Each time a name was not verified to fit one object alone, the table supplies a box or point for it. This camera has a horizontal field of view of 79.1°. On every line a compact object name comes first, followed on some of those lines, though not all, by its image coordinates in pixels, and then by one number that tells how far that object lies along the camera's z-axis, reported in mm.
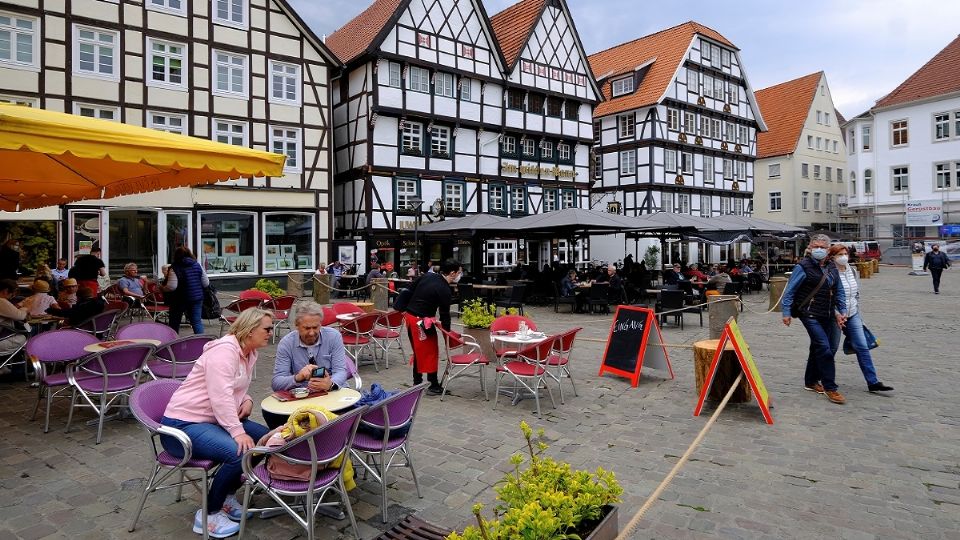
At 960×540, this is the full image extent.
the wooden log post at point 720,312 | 10781
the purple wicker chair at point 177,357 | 6129
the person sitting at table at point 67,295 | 8742
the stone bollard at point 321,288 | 18250
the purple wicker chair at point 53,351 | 5816
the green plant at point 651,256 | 33750
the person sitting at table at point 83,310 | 7922
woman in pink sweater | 3676
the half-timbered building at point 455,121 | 23953
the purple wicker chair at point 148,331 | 6527
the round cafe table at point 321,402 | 4023
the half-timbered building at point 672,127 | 34062
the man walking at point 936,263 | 20469
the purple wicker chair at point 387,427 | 3930
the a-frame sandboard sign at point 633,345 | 8047
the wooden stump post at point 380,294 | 15695
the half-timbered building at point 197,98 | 18031
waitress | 6906
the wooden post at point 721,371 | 6781
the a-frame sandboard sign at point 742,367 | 6223
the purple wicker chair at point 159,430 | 3551
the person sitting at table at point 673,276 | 16625
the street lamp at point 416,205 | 18873
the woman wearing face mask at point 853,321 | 7094
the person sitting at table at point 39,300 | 8156
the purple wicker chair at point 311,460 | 3385
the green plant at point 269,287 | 12797
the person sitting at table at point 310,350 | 4824
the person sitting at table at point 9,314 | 7348
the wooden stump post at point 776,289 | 17516
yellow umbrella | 4512
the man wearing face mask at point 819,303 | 6910
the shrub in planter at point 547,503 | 2338
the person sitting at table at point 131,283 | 12028
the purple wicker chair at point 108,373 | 5508
